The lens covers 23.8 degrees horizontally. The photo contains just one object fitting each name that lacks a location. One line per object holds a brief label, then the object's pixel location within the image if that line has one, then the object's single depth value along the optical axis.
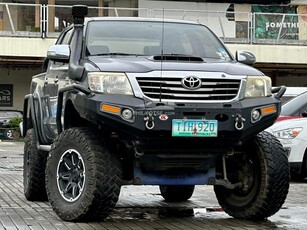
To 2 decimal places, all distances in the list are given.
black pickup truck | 6.70
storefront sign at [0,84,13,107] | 37.38
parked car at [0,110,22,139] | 32.44
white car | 12.09
